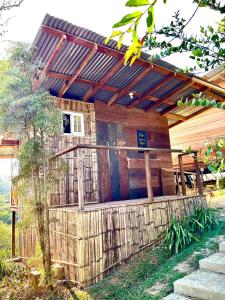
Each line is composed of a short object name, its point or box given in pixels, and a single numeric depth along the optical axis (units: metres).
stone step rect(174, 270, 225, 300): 3.51
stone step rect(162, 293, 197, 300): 3.76
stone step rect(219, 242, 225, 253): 4.81
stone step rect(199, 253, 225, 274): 4.15
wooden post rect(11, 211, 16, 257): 9.74
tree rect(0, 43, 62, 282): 4.97
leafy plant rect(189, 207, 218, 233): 6.52
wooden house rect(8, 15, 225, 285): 5.34
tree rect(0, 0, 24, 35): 4.47
